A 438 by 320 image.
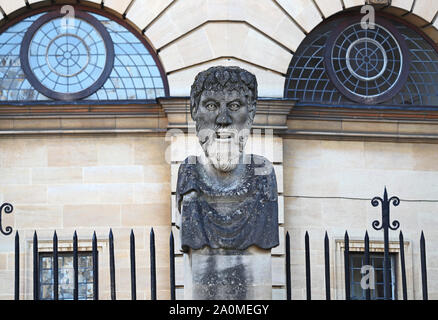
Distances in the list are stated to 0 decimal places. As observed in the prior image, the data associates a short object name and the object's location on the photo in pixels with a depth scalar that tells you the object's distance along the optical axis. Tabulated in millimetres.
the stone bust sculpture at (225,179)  11430
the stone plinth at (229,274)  11336
